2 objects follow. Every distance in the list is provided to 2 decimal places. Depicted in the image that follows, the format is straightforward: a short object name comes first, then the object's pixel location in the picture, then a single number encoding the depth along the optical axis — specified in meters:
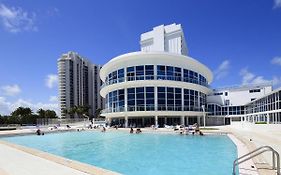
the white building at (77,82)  75.63
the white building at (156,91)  25.92
